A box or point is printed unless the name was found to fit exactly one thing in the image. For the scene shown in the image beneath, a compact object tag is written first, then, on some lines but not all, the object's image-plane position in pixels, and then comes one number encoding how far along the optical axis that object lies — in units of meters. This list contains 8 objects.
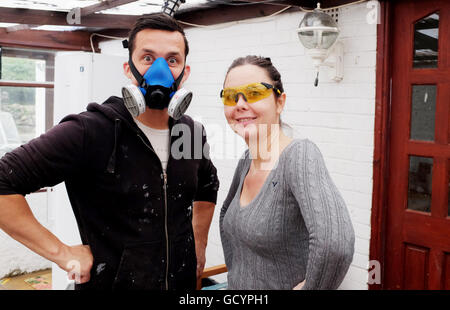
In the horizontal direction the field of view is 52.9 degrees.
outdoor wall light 2.63
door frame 2.61
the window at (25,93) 4.73
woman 1.22
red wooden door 2.48
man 1.47
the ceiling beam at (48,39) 4.65
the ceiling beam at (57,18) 3.50
